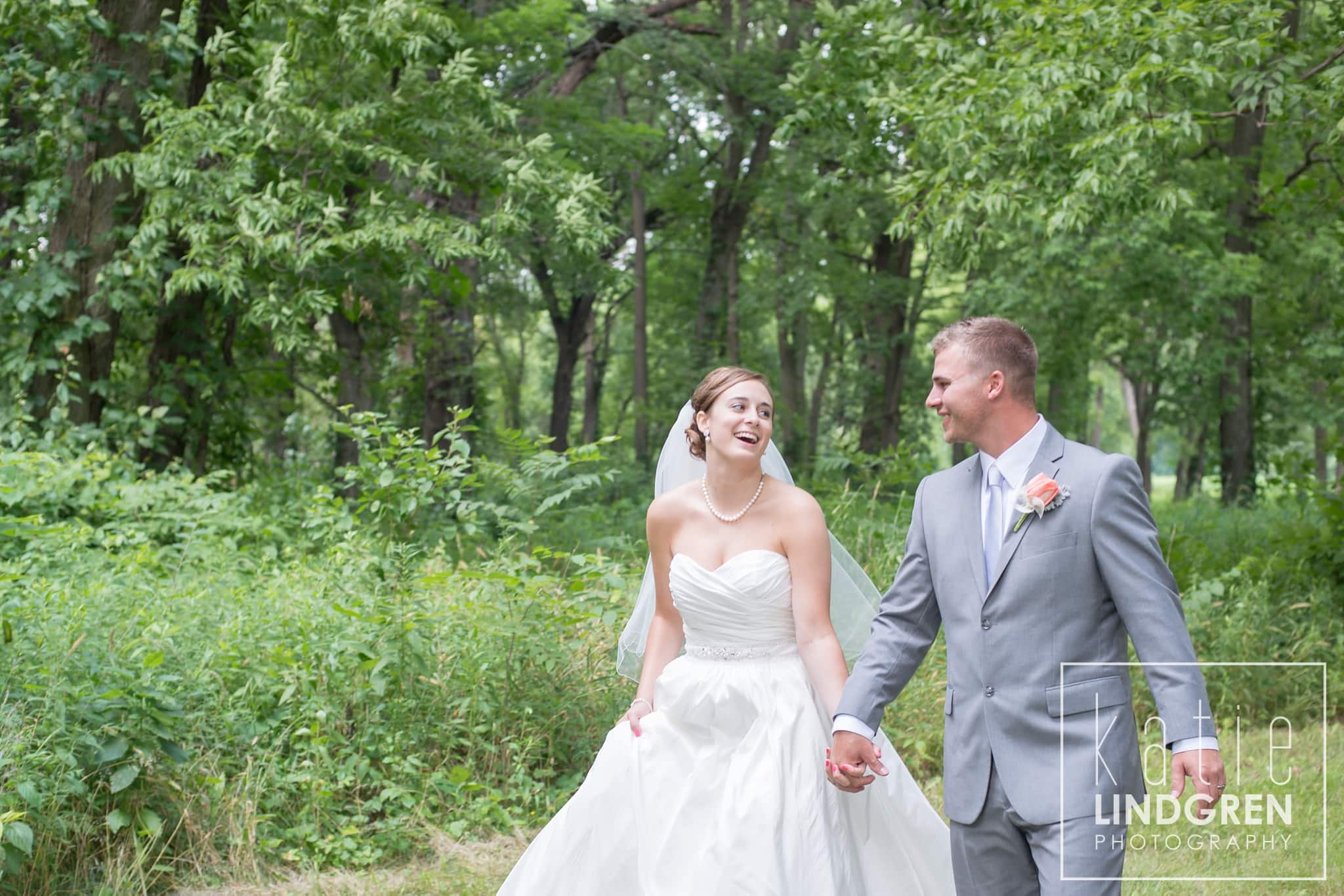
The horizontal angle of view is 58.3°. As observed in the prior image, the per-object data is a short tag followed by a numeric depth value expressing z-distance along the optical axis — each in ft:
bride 12.60
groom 9.64
